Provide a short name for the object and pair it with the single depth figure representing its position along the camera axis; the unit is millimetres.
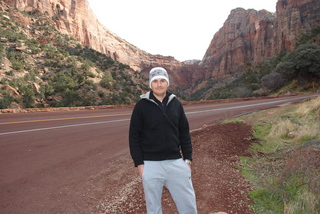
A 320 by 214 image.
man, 2152
